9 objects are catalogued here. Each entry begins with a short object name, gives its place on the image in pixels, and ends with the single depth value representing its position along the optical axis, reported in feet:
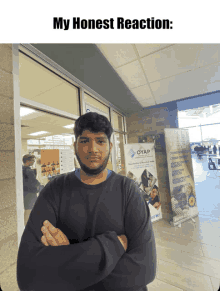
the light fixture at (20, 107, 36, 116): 3.95
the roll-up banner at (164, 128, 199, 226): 8.14
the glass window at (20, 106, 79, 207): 4.03
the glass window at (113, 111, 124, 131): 10.36
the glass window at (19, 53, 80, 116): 4.36
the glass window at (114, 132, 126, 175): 9.87
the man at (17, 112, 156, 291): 1.77
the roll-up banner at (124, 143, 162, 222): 8.30
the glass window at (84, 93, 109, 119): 7.34
